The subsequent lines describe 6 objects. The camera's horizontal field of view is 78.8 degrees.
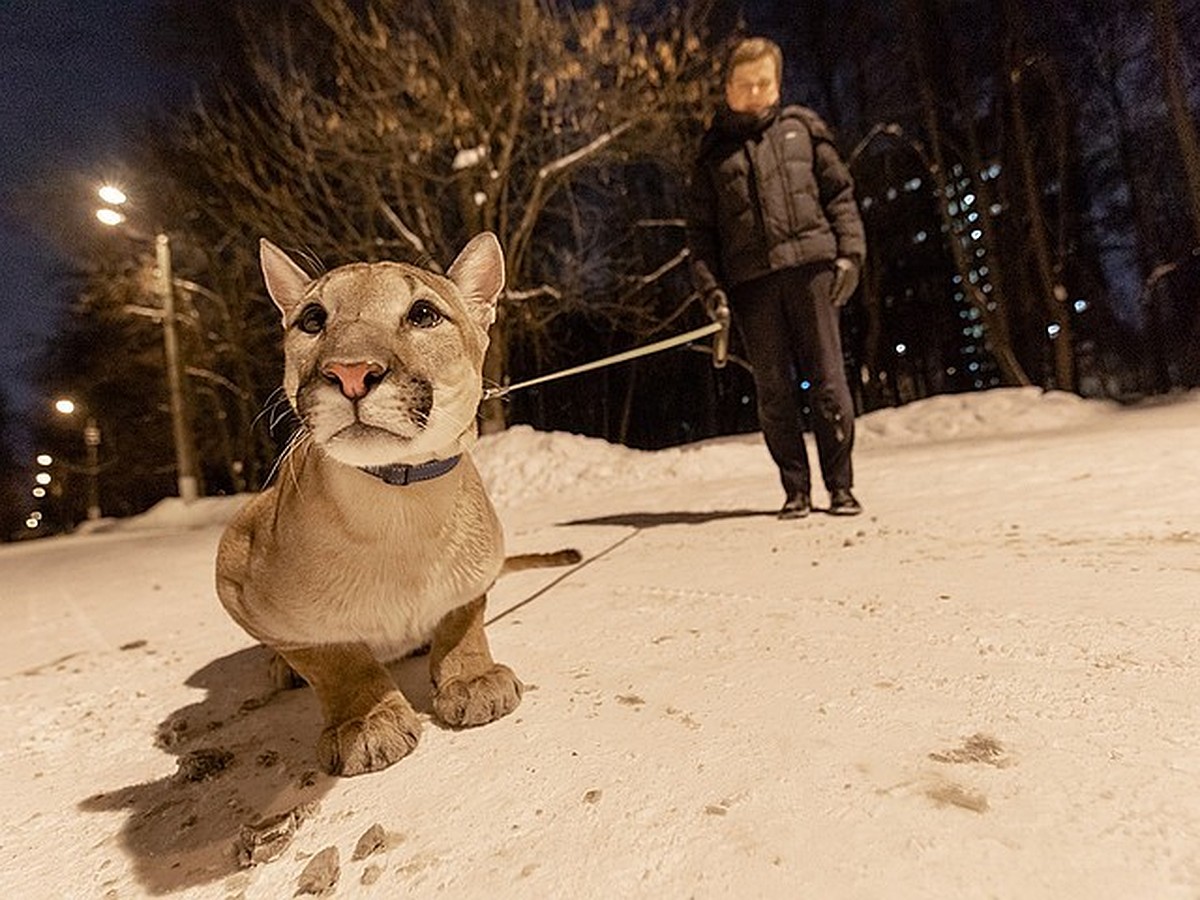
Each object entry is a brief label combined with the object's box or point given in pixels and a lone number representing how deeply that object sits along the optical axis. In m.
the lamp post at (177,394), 12.21
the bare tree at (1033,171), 13.23
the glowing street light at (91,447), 21.24
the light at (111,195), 10.47
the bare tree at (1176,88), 9.31
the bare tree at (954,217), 12.75
